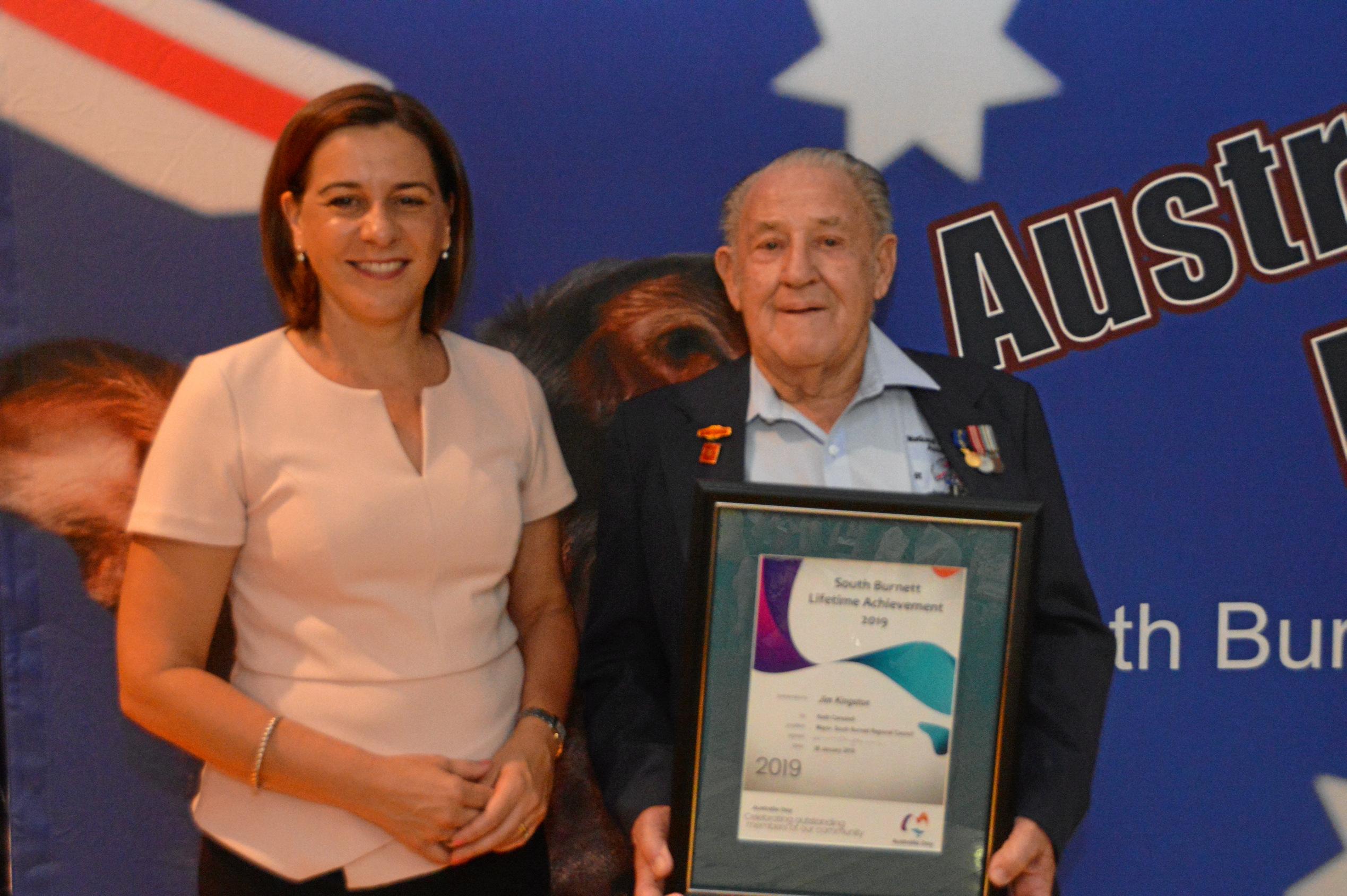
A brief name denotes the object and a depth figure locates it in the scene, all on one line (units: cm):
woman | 179
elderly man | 192
